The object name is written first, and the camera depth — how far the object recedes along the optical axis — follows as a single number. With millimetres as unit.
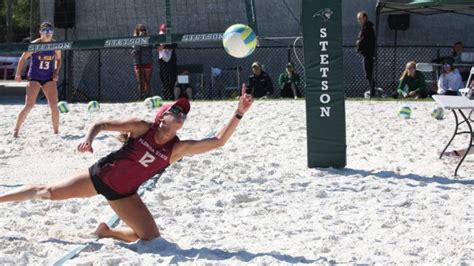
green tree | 36031
